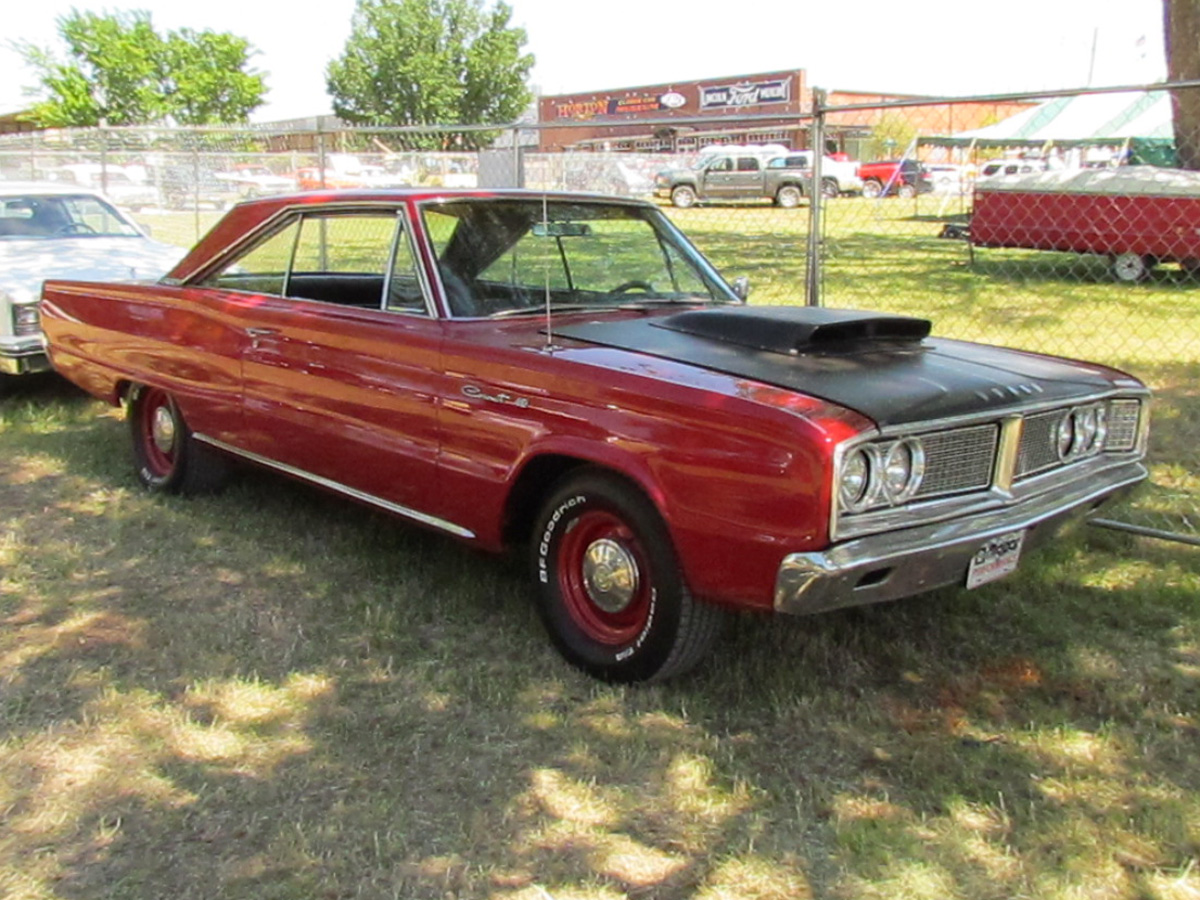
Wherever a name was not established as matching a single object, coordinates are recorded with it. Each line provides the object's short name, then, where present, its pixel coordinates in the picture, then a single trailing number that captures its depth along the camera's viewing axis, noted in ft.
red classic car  10.00
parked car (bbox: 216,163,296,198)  49.11
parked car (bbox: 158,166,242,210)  50.11
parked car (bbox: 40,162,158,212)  52.06
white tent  69.46
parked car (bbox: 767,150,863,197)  90.53
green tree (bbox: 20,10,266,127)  157.89
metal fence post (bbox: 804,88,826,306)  18.22
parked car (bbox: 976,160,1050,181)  75.46
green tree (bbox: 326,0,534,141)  195.72
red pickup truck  67.40
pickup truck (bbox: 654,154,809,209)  85.92
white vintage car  22.95
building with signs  154.51
